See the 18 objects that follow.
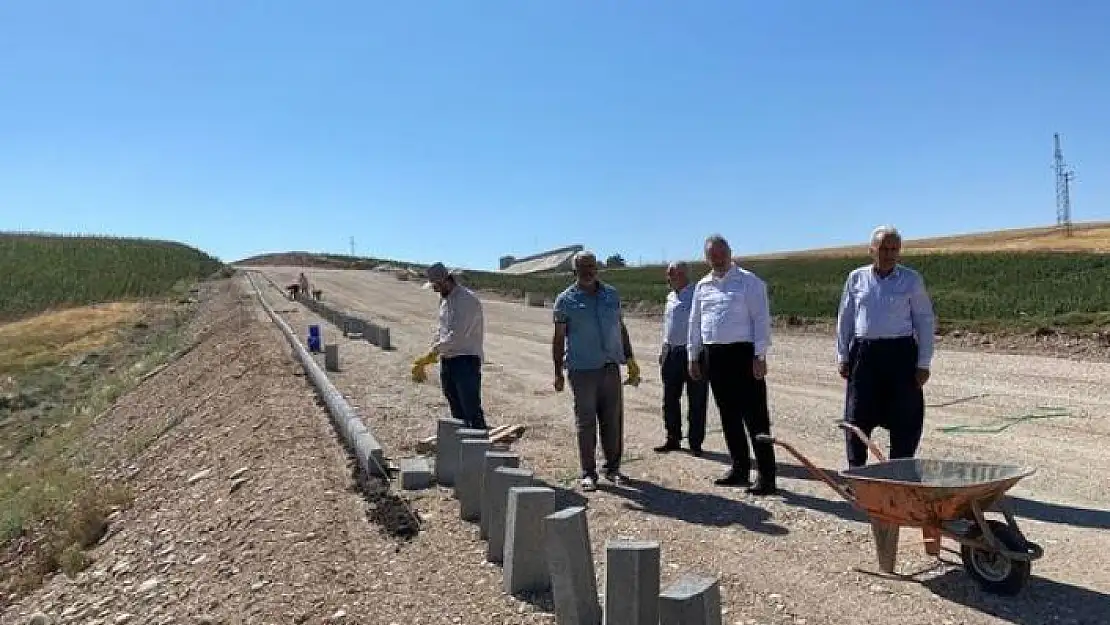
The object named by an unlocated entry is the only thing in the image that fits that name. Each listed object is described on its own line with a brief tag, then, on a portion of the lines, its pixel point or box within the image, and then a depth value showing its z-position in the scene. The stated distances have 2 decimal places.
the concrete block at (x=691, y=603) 3.80
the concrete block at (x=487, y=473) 6.25
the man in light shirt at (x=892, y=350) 6.58
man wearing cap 8.51
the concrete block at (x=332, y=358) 17.39
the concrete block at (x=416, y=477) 8.11
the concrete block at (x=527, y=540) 5.38
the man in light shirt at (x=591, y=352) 7.84
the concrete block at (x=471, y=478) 6.86
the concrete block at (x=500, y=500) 5.88
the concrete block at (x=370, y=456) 8.48
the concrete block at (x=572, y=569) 4.79
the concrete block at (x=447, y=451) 8.03
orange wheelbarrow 4.96
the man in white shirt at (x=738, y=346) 7.43
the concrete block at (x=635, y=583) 4.22
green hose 10.36
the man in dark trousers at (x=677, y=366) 9.55
